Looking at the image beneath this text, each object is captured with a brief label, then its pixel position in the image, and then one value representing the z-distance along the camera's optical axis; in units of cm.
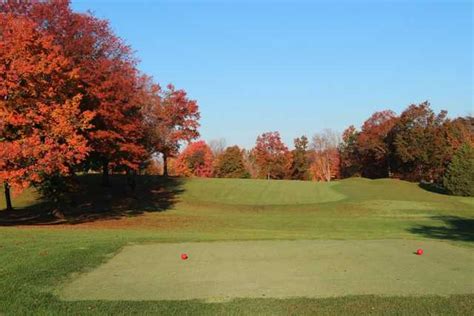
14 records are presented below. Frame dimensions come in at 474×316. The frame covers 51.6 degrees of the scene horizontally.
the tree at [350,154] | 8530
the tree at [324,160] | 9550
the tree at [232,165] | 8269
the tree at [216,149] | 11187
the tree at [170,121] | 4309
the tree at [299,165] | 8662
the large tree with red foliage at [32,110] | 1969
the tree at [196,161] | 8994
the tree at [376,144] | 7544
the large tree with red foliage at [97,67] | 2473
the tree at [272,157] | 8625
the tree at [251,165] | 9328
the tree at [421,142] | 6544
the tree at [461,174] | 4388
